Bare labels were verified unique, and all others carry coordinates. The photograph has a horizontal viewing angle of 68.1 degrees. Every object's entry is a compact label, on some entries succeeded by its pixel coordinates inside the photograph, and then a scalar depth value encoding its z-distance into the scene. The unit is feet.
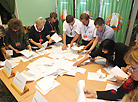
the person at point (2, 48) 5.97
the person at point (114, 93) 3.15
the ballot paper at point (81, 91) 2.43
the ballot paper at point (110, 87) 3.69
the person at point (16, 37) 6.28
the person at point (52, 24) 9.86
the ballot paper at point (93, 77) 4.19
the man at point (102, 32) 5.90
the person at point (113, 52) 4.62
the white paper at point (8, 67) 4.25
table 3.30
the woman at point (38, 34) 7.27
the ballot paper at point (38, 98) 2.52
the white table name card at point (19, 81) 3.43
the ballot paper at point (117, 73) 4.02
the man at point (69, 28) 7.20
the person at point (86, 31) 6.61
